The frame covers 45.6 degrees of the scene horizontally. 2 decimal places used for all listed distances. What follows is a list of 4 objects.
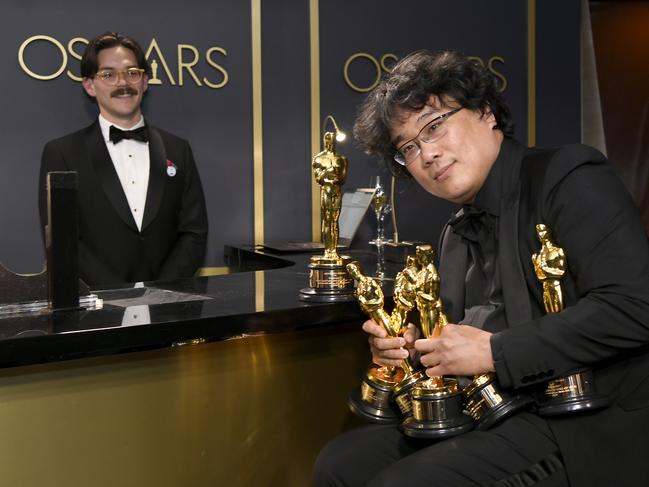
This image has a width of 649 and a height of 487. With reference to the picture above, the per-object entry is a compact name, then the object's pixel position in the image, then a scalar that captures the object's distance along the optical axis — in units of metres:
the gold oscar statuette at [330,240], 2.11
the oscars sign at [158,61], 3.98
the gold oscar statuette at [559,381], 1.61
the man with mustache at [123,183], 3.79
